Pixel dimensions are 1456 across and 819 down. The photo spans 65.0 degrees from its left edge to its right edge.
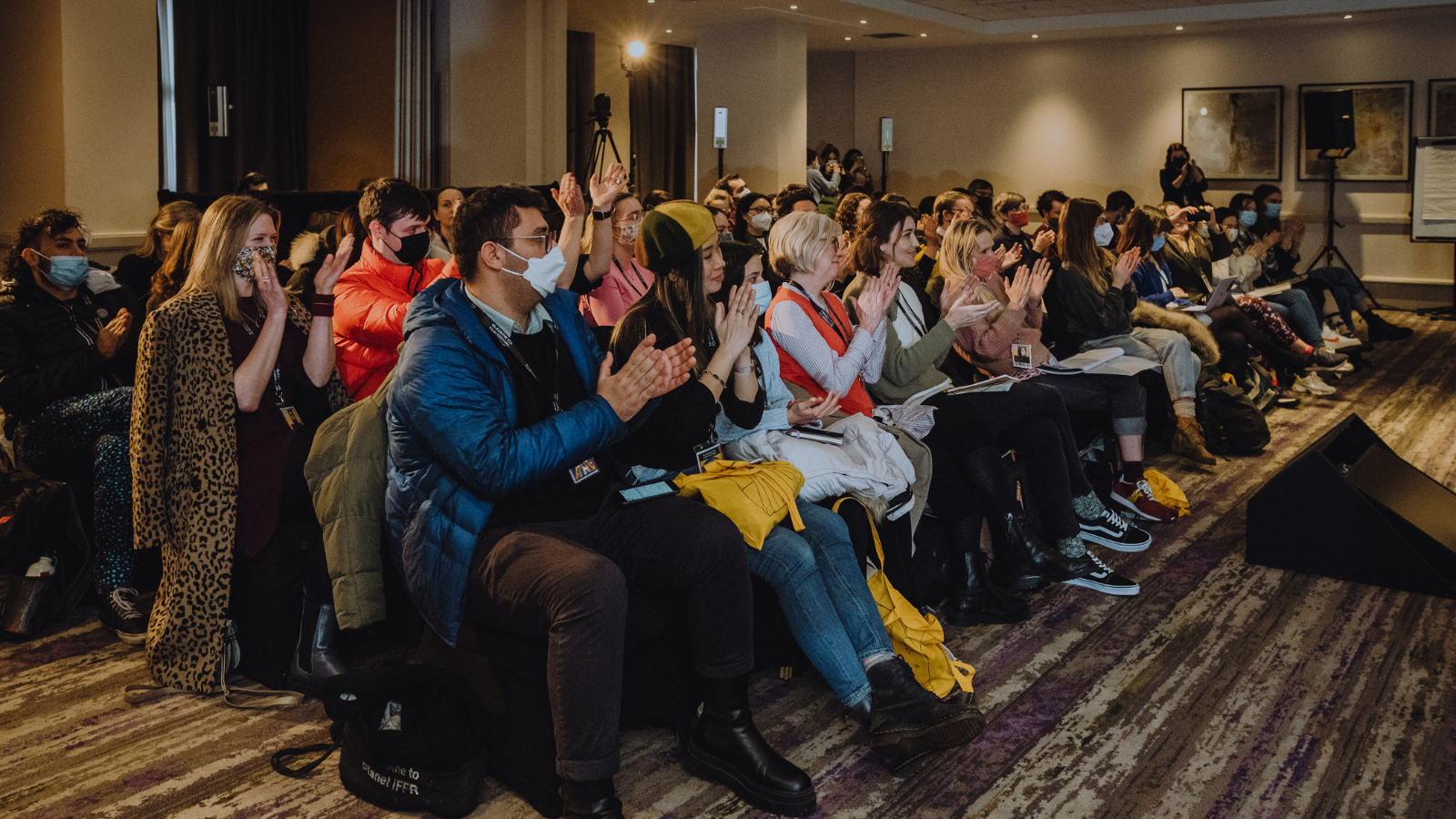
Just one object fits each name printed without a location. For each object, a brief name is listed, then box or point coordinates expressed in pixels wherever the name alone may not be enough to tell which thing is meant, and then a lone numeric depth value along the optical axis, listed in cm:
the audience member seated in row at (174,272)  332
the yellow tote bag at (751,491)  263
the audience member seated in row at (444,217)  510
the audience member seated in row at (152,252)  419
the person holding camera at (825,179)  1194
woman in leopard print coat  290
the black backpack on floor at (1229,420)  560
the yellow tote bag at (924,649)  288
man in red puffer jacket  341
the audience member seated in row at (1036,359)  427
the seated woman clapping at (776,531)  262
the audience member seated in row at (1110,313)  514
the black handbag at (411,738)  235
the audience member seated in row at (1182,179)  1199
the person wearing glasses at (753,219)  680
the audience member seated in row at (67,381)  346
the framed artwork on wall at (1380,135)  1184
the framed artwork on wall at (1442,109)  1162
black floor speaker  372
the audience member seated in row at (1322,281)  936
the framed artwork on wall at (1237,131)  1246
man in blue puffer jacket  223
